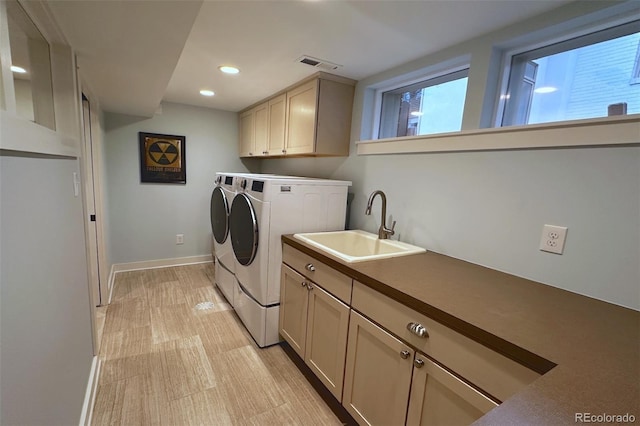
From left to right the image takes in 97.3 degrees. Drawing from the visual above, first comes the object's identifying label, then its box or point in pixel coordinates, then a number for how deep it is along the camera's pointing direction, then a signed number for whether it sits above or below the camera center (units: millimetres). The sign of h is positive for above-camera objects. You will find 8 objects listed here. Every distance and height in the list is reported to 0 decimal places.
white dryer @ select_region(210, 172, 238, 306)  2576 -645
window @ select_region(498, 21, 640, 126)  1168 +521
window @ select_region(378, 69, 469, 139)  1795 +525
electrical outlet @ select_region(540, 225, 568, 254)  1246 -216
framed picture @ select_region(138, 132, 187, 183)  3369 +44
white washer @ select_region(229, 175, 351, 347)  1949 -379
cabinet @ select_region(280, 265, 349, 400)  1490 -915
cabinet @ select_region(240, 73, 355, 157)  2260 +478
